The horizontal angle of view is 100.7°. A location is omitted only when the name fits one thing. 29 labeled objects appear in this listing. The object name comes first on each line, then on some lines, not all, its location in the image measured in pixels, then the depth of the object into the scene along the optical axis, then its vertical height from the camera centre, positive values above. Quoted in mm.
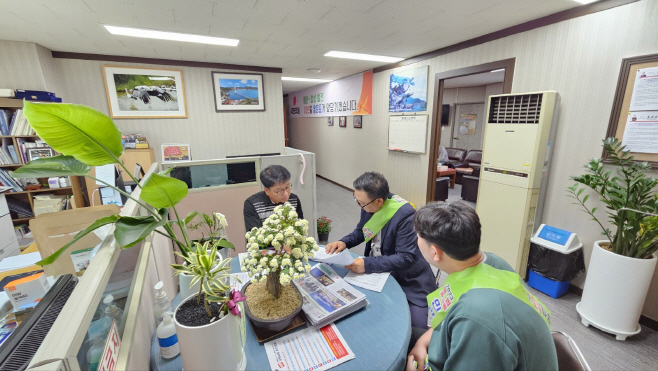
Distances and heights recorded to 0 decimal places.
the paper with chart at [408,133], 4078 -86
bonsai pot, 983 -688
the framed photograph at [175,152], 3707 -309
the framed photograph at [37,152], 3238 -253
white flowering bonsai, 937 -423
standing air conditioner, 2453 -401
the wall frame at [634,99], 1953 +198
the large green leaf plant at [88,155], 621 -64
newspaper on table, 1088 -732
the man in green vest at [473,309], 772 -552
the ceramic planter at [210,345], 727 -585
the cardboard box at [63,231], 1234 -458
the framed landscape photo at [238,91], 4570 +641
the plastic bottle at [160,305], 1006 -643
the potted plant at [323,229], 3352 -1211
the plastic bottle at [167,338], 911 -683
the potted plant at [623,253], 1843 -887
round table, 915 -769
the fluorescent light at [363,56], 3862 +1040
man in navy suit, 1507 -691
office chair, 901 -765
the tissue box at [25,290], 1128 -658
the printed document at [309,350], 907 -765
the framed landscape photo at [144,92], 3982 +558
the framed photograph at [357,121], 5542 +144
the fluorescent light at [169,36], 2841 +1028
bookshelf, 3054 -721
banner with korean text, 5277 +704
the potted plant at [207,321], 733 -518
